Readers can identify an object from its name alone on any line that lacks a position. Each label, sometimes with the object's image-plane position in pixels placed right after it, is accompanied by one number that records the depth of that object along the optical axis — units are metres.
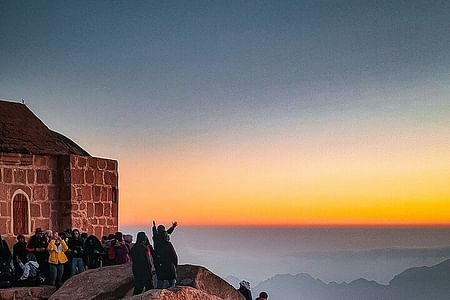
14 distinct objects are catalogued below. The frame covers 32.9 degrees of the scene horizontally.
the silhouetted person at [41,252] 17.56
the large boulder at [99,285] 15.65
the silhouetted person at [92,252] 18.16
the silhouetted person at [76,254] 17.80
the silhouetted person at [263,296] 16.42
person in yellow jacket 17.28
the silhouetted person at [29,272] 17.20
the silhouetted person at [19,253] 17.22
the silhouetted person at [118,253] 18.30
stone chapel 19.80
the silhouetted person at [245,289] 17.98
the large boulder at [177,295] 12.42
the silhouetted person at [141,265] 14.94
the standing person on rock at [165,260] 14.93
